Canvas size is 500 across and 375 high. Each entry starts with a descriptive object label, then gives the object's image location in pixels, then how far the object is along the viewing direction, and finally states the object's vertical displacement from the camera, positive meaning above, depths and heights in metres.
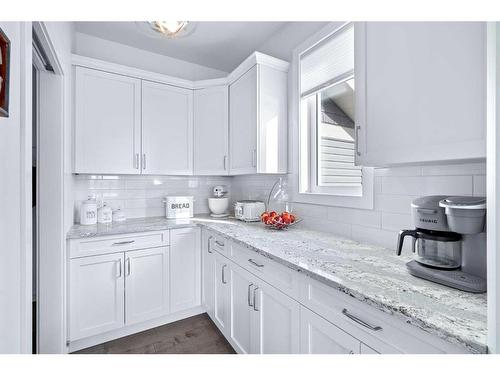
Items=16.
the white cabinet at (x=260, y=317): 1.23 -0.74
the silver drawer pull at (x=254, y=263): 1.45 -0.46
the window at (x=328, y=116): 1.79 +0.58
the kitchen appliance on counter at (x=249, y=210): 2.40 -0.23
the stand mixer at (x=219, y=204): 2.79 -0.20
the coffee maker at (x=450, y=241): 0.86 -0.22
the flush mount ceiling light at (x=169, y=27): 1.75 +1.14
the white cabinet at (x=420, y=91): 0.83 +0.37
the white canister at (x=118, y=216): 2.42 -0.29
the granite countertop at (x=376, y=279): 0.67 -0.36
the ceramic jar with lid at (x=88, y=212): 2.20 -0.23
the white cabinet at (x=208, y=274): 2.12 -0.77
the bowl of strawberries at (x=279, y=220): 1.93 -0.27
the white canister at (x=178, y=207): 2.57 -0.22
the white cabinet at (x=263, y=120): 2.15 +0.60
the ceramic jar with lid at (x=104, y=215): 2.29 -0.27
